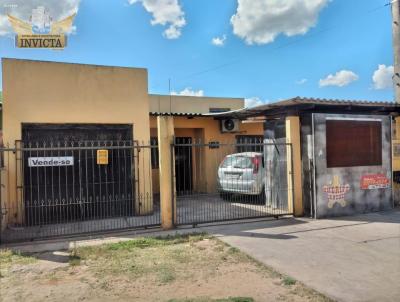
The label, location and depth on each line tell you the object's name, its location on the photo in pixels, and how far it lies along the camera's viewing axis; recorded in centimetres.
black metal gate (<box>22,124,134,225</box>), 903
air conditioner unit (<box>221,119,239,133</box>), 1404
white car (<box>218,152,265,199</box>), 1077
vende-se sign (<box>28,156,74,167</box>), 880
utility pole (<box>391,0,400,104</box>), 1152
